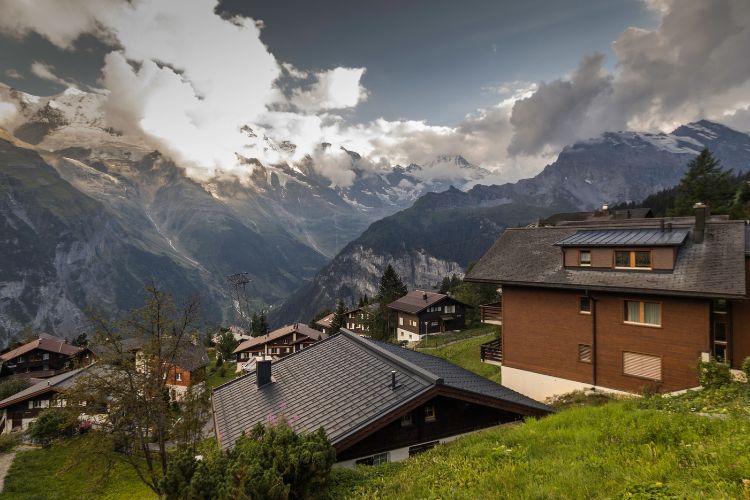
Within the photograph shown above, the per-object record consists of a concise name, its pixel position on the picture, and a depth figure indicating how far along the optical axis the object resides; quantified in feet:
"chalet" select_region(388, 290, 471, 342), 260.01
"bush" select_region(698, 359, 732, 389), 53.62
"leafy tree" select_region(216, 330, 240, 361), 291.38
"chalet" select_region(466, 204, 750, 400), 64.23
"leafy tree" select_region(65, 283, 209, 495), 76.38
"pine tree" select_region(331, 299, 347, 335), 324.97
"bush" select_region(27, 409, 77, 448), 135.64
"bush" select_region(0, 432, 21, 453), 137.69
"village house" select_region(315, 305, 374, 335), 311.06
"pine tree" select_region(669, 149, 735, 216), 231.71
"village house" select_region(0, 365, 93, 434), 172.04
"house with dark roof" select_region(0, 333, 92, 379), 256.32
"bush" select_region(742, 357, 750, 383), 52.21
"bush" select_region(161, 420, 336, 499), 25.52
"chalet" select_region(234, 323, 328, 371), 281.95
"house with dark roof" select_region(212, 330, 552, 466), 44.55
